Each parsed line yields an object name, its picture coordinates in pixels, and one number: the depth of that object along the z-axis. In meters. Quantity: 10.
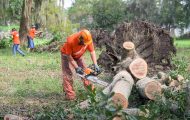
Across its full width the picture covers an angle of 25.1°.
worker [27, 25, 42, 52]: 25.62
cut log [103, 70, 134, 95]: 8.35
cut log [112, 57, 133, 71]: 10.40
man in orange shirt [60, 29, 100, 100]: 9.16
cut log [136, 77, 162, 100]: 7.77
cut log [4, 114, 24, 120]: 6.42
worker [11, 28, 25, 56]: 23.08
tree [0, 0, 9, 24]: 32.62
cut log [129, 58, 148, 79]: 9.83
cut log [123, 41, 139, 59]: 11.87
